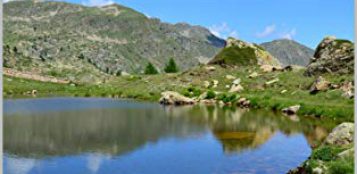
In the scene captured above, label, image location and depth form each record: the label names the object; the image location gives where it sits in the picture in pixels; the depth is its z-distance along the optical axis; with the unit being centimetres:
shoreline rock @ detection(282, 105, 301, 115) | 5695
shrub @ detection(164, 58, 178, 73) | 14169
